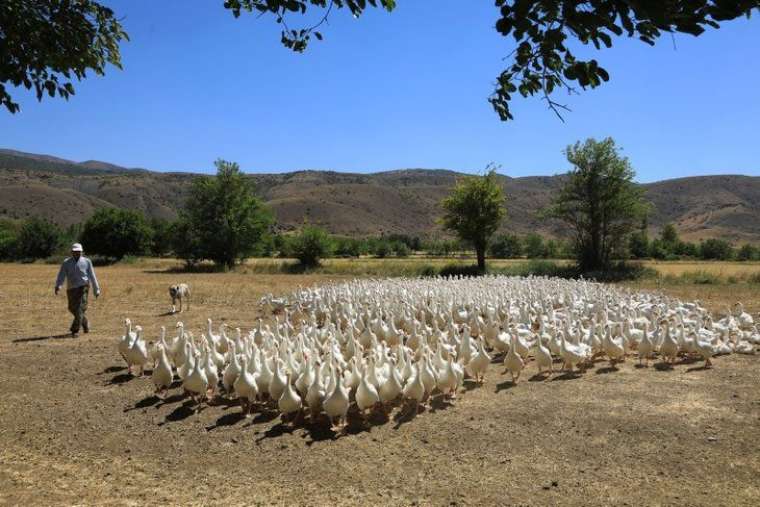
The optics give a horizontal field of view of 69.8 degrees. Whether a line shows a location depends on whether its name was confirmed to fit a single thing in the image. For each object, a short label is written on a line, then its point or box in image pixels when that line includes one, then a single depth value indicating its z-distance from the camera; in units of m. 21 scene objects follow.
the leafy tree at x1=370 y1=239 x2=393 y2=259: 63.59
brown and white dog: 16.50
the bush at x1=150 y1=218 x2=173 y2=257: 60.11
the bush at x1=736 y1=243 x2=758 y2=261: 52.19
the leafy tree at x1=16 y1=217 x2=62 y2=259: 56.72
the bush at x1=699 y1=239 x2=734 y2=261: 54.00
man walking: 12.09
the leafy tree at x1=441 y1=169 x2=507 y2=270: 31.81
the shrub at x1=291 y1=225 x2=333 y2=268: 40.06
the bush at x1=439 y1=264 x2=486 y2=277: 31.48
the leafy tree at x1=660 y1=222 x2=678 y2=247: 66.06
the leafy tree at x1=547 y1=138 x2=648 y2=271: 30.70
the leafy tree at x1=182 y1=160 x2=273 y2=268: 42.12
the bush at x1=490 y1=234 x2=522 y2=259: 62.31
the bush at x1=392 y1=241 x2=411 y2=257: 63.70
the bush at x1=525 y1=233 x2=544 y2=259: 58.81
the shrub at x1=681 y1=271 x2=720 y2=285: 27.09
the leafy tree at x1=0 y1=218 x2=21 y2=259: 56.00
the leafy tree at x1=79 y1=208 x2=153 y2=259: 52.25
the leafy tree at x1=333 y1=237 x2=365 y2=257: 64.81
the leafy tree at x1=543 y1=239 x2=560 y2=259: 56.60
